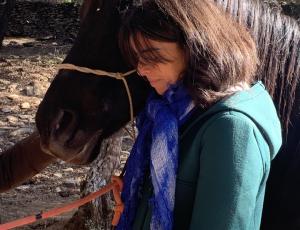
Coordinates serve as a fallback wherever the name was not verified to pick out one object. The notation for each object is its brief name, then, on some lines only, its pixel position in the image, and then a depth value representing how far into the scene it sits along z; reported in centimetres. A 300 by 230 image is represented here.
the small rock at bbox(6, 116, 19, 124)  606
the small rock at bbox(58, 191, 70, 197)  453
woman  123
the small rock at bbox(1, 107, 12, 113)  639
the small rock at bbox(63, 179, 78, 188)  470
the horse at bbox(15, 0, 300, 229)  170
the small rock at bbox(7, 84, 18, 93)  713
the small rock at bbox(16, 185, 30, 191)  465
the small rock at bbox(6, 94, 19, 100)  680
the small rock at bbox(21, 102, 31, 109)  645
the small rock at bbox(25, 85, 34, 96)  695
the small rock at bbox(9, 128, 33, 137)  562
